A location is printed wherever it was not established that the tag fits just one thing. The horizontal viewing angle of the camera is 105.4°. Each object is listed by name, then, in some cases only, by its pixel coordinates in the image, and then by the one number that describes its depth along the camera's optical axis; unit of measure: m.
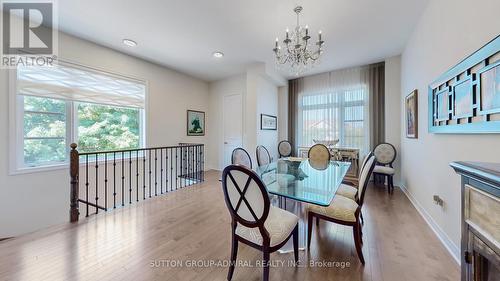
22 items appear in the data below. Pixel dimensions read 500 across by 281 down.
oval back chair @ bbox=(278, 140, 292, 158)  5.49
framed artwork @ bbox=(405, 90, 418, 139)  2.96
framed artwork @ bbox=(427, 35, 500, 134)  1.27
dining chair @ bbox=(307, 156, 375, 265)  1.72
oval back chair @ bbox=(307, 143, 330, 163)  3.40
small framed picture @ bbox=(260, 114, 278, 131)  4.86
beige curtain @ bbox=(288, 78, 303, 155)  5.57
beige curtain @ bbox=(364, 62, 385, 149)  4.40
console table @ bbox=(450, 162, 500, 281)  0.71
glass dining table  1.70
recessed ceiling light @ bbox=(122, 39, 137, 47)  3.42
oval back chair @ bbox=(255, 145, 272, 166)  3.39
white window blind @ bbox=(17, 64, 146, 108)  2.86
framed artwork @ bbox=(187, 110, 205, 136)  5.54
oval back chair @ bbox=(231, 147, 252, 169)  2.76
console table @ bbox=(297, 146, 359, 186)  4.49
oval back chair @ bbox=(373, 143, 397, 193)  3.77
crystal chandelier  2.53
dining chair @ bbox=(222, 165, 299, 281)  1.35
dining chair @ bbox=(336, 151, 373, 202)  2.23
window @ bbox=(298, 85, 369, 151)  4.67
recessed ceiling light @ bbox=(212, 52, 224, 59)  4.01
